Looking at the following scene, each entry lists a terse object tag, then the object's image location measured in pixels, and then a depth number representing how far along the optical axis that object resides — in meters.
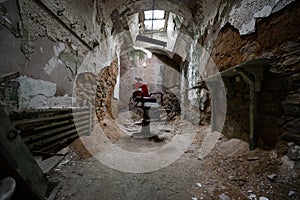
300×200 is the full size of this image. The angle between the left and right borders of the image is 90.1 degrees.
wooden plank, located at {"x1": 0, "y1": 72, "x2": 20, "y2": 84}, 0.88
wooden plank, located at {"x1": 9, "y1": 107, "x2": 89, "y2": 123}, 1.31
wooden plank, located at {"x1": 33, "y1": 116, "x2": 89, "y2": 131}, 1.47
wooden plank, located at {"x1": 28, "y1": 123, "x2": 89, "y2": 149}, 1.39
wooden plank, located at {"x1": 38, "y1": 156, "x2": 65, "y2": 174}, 1.00
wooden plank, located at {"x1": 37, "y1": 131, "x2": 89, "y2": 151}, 1.59
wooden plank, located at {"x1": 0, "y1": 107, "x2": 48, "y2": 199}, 0.69
